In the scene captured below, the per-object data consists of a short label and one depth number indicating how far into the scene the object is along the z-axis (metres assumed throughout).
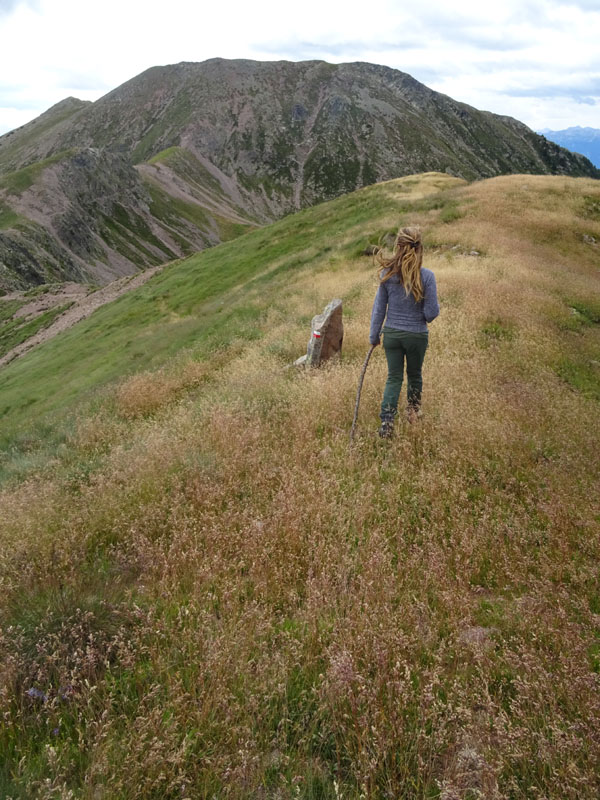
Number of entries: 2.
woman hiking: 7.21
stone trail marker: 11.12
